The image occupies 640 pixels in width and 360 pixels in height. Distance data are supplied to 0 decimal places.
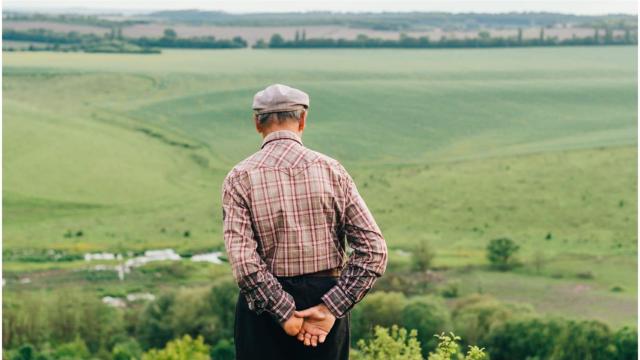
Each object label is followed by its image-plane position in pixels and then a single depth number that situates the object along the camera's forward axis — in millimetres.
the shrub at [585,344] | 23906
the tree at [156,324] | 26141
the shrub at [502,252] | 34844
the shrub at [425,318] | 24438
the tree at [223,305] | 24250
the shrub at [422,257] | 34625
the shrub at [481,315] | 25266
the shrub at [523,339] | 24359
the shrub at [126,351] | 24000
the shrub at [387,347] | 6027
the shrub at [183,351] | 20912
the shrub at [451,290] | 32125
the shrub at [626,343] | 23823
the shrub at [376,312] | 23281
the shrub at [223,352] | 21906
